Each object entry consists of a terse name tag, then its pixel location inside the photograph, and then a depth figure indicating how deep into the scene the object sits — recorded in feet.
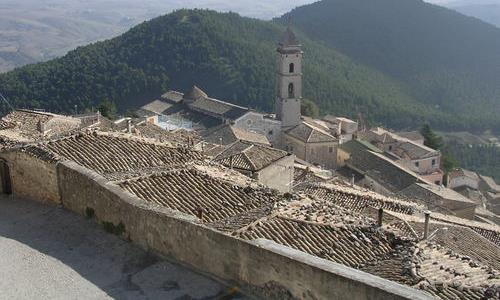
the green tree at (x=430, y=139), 198.59
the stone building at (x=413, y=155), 154.10
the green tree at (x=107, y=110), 167.44
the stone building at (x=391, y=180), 98.99
